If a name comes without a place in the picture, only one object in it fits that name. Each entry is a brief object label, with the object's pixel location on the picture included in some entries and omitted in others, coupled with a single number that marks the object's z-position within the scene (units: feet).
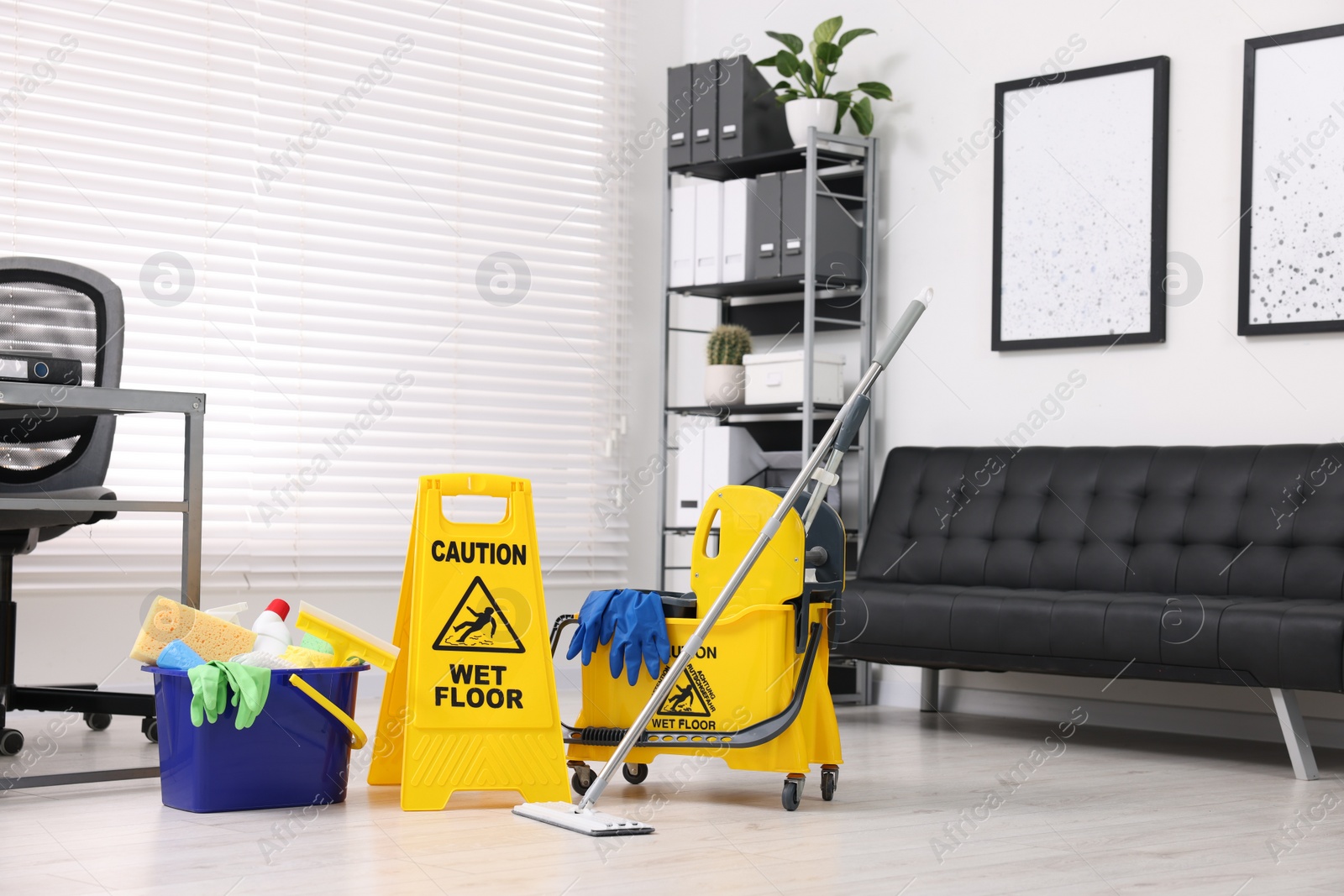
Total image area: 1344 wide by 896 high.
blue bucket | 8.32
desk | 8.73
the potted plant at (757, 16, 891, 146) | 14.61
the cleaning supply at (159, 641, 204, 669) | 8.45
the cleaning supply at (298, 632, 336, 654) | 8.92
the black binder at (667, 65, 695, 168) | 15.60
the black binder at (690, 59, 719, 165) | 15.34
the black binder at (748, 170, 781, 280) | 14.85
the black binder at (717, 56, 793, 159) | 15.10
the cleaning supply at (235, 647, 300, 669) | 8.53
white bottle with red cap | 8.87
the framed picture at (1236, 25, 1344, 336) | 12.02
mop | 7.77
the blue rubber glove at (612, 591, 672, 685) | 8.91
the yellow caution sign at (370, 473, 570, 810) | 8.57
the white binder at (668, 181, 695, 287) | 15.69
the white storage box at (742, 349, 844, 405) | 14.66
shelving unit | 14.47
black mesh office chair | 10.32
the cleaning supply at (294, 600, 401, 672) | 8.98
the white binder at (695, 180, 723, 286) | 15.39
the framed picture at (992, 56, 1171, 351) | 13.16
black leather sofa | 10.59
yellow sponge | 8.71
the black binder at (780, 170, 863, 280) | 14.64
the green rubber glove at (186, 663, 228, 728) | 8.13
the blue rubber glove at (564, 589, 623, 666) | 9.07
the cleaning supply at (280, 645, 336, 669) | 8.66
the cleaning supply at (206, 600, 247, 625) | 9.33
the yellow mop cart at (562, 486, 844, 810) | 8.87
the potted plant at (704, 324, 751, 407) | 15.42
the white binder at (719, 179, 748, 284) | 15.14
